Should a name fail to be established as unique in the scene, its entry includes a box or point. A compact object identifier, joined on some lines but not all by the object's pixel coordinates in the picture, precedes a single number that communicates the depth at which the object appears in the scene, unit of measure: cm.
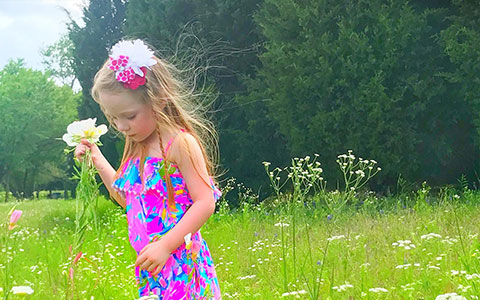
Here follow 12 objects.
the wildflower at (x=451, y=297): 209
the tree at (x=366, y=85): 859
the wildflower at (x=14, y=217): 188
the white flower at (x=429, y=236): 345
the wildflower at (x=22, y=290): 167
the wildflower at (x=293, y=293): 255
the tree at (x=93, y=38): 1272
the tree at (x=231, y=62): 1016
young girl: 255
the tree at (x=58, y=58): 3384
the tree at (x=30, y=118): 2795
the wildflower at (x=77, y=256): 167
